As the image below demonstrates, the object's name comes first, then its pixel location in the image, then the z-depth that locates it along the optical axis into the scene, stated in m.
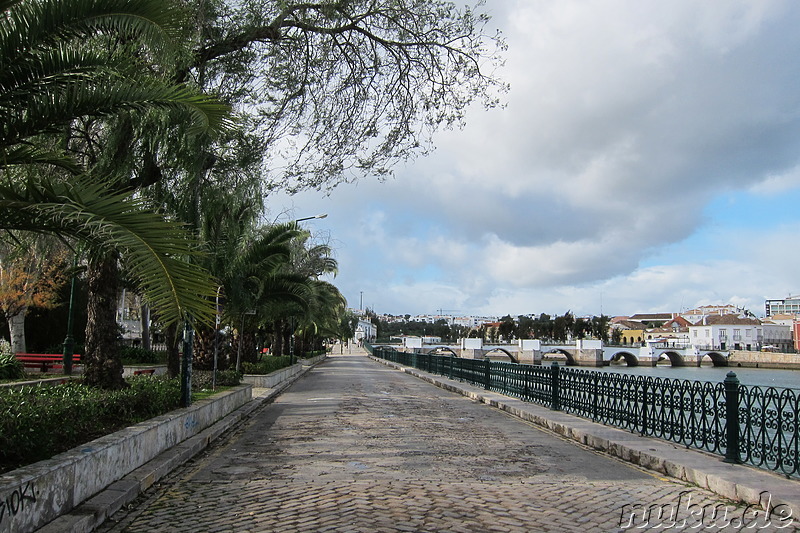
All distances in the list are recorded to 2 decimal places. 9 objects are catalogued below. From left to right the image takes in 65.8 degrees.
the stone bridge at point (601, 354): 101.12
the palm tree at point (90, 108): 4.76
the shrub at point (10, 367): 18.84
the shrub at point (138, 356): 29.83
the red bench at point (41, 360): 22.12
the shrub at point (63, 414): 5.47
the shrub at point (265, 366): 22.78
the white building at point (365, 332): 149.46
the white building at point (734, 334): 118.00
